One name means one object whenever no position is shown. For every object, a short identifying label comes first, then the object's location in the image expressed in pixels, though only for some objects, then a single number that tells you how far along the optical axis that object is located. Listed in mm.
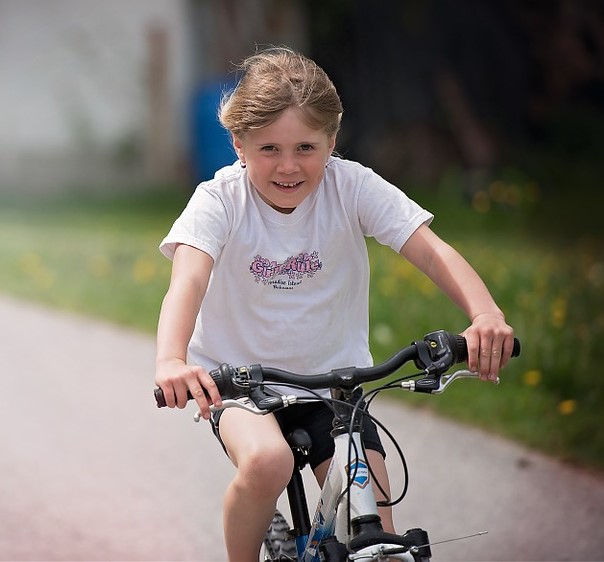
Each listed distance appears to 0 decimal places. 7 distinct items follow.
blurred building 26500
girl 5680
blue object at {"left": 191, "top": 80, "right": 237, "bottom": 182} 25547
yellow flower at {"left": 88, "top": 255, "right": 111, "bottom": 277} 16944
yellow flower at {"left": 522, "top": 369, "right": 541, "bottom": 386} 11328
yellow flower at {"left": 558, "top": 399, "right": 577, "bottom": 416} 10477
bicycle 4875
